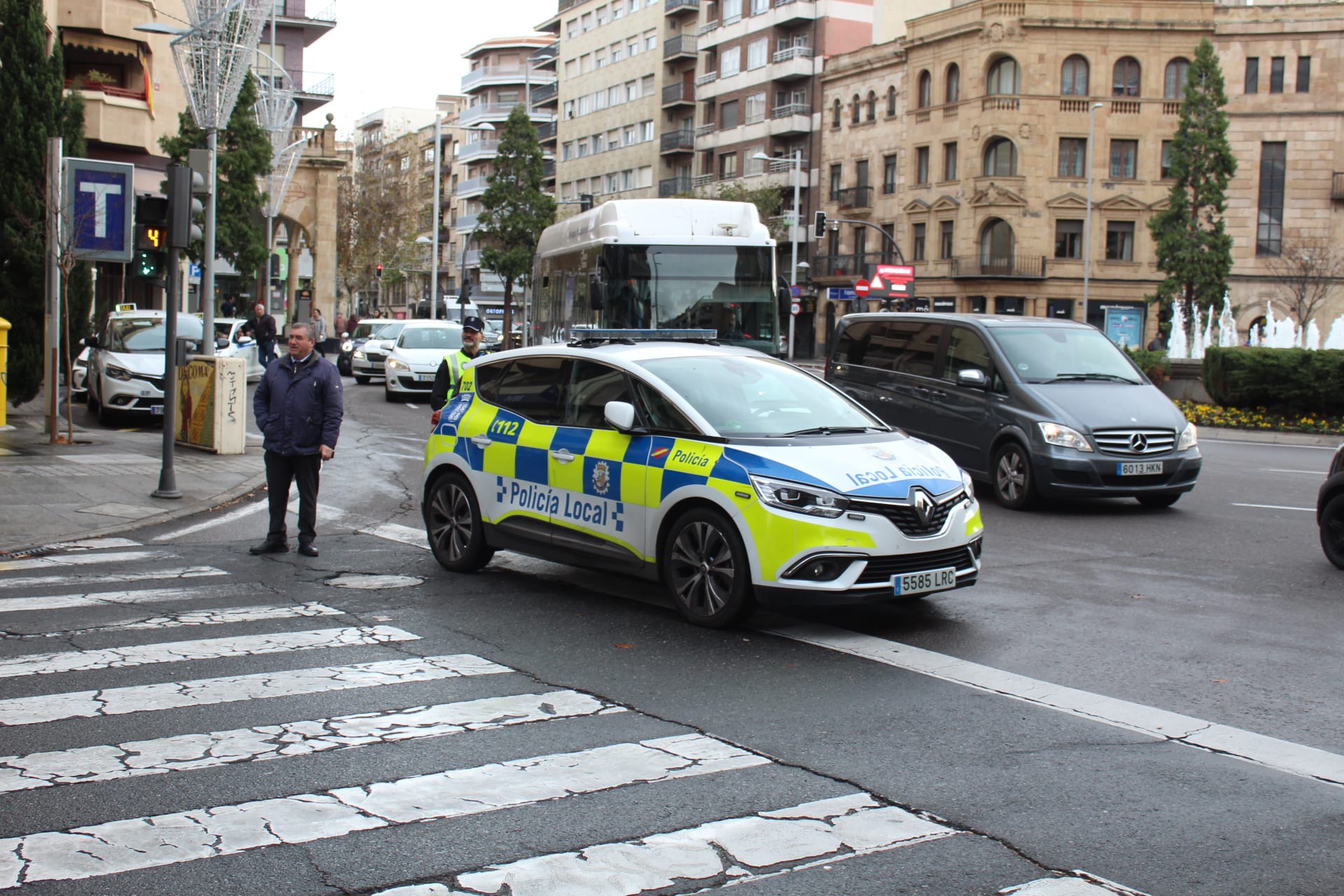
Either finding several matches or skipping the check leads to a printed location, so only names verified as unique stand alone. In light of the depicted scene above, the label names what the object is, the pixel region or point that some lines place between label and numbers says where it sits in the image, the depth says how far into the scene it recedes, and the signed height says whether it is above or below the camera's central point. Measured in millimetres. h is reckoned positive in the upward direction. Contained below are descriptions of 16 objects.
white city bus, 18938 +1318
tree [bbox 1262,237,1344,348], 54281 +4440
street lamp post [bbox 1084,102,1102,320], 56938 +6248
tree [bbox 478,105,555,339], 65875 +7681
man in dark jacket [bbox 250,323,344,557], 10547 -517
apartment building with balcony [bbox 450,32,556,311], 114000 +22068
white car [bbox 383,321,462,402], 28375 +62
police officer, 12984 -26
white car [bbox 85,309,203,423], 20984 -221
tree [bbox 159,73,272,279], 41312 +5512
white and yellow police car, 7418 -660
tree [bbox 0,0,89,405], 21719 +3049
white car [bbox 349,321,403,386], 33438 +119
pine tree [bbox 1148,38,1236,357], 53094 +6985
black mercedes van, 13125 -292
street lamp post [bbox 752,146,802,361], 64875 +6861
